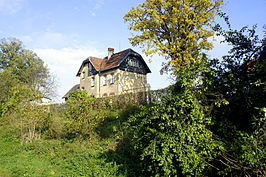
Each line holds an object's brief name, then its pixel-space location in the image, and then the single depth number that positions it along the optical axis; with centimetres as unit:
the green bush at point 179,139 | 525
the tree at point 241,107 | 483
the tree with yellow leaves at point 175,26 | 1817
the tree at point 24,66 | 3897
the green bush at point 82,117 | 1027
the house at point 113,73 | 3016
